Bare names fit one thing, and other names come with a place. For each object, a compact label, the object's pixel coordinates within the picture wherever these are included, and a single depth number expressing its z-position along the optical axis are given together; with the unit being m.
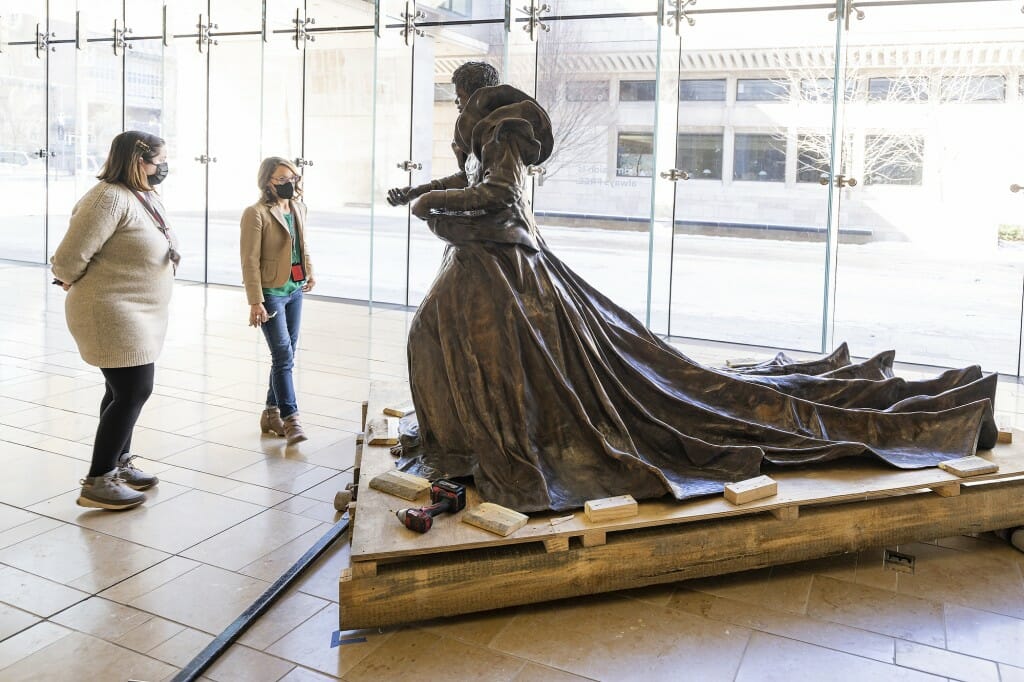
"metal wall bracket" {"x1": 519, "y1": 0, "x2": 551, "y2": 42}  9.35
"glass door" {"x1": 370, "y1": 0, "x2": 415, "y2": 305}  10.25
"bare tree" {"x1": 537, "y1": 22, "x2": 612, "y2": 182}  9.39
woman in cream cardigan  3.84
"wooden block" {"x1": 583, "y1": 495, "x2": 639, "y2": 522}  3.17
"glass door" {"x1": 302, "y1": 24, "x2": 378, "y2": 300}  11.03
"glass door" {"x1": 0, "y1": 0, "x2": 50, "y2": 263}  13.48
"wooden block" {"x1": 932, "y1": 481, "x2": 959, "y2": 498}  3.53
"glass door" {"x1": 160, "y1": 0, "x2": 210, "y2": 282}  12.12
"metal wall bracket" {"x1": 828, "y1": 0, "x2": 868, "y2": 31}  7.89
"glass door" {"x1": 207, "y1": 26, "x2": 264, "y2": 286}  11.83
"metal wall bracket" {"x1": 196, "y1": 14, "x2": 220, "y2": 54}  11.99
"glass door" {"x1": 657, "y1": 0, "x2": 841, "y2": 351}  8.29
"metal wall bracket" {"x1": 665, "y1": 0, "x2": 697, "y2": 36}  8.64
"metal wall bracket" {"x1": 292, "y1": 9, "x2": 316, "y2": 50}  11.20
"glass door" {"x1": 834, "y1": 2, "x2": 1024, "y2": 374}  7.67
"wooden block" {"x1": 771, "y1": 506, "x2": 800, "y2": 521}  3.35
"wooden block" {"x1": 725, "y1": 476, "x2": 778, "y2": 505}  3.31
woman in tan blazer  4.92
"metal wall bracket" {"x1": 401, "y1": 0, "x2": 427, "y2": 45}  10.16
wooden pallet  2.98
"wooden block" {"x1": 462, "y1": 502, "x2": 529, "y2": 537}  3.07
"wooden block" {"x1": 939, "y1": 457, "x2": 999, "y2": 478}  3.59
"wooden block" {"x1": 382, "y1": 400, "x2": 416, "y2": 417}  4.37
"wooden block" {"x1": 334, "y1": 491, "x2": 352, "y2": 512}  3.96
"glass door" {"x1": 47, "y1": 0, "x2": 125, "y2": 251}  12.88
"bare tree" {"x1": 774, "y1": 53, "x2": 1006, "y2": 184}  7.79
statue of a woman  3.50
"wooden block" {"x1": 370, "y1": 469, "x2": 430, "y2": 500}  3.36
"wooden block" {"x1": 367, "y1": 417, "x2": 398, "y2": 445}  3.98
